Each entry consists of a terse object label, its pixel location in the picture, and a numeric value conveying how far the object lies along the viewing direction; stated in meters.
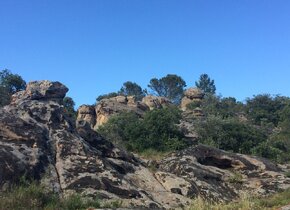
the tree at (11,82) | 34.28
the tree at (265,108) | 34.43
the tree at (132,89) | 58.08
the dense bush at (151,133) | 15.23
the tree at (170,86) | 57.92
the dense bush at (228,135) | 17.12
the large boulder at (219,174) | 10.19
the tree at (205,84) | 67.53
